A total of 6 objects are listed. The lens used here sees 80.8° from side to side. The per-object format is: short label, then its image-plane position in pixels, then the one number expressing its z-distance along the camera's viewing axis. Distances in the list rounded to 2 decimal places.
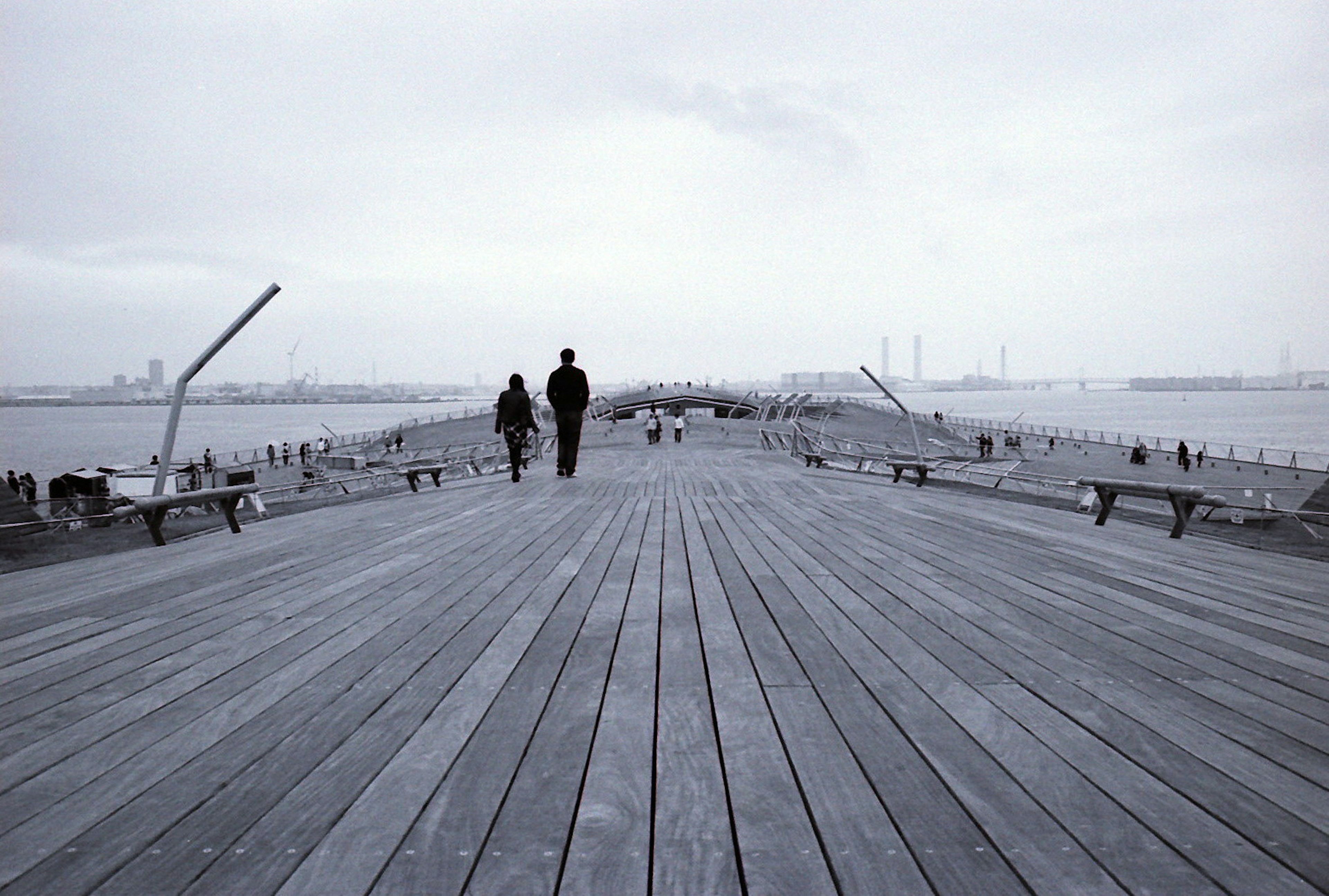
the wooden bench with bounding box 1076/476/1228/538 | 6.82
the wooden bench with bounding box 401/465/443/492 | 10.92
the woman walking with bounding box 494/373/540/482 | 11.55
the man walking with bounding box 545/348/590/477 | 11.53
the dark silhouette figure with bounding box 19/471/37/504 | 24.21
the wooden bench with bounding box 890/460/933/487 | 12.08
